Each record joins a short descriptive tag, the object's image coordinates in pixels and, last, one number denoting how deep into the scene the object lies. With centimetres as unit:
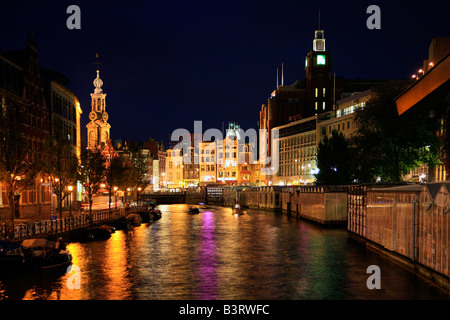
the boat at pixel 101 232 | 4810
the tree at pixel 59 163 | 4928
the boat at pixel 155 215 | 8136
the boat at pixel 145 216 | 7656
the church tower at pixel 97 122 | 14125
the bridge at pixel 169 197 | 15821
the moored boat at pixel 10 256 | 2909
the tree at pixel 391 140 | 5548
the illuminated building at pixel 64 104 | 7031
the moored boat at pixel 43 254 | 3095
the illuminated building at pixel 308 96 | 16570
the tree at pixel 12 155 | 3966
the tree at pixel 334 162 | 8950
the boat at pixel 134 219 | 6600
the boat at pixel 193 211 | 10106
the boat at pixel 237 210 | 9693
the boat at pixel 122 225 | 6219
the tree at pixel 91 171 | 6209
